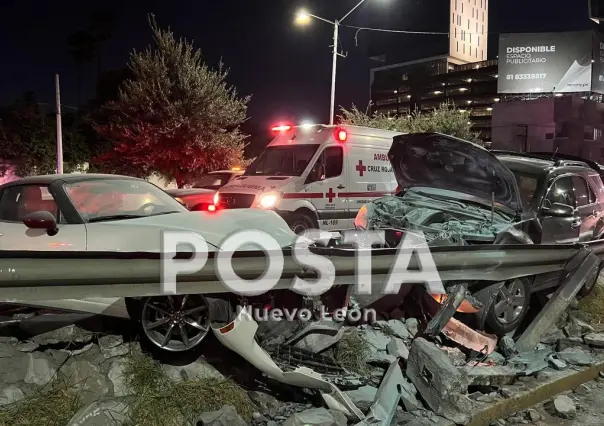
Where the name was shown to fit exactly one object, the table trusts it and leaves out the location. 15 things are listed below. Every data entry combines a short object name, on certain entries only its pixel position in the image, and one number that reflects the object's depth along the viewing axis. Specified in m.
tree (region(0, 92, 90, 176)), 23.47
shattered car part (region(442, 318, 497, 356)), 4.59
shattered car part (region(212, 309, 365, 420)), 3.39
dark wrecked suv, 5.36
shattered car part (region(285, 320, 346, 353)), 4.09
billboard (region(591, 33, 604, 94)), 37.75
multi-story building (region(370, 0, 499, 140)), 81.00
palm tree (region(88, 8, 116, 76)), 46.28
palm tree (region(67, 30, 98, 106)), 47.72
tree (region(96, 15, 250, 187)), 18.69
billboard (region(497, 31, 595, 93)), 37.41
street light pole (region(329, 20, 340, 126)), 20.09
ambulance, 9.70
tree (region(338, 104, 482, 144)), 24.34
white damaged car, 3.98
